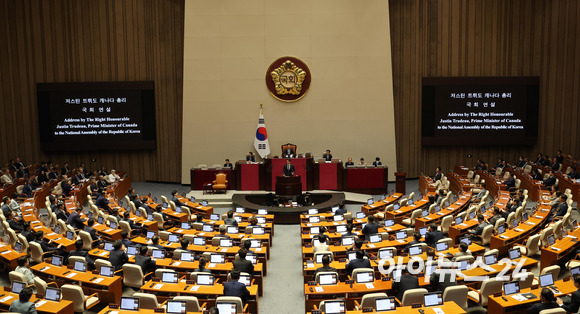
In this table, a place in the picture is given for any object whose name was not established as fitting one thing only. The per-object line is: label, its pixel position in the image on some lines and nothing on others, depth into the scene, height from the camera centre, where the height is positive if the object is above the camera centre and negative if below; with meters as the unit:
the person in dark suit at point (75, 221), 13.18 -2.59
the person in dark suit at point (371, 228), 12.38 -2.74
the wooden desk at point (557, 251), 10.33 -2.87
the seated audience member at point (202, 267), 9.29 -2.76
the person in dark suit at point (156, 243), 10.84 -2.66
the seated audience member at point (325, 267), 9.12 -2.76
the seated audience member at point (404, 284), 8.41 -2.84
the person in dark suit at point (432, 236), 11.38 -2.74
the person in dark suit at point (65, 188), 18.06 -2.33
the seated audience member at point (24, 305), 7.36 -2.71
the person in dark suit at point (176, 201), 16.24 -2.61
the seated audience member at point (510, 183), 18.06 -2.43
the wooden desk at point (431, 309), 7.49 -2.94
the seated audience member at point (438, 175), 19.28 -2.24
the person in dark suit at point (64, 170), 21.10 -1.97
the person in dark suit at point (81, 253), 10.05 -2.68
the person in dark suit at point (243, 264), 9.56 -2.77
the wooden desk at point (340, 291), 8.62 -3.00
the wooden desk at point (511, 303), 7.89 -3.00
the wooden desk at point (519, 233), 11.69 -2.86
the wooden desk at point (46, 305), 7.95 -2.97
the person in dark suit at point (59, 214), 13.53 -2.45
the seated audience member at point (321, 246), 10.76 -2.78
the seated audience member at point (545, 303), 7.11 -2.73
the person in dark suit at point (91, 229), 12.30 -2.64
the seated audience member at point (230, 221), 13.57 -2.75
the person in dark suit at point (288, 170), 18.88 -1.90
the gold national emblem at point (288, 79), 22.41 +1.90
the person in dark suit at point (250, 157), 20.98 -1.54
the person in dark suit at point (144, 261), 10.04 -2.81
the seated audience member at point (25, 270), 9.07 -2.69
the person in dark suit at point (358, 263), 9.37 -2.73
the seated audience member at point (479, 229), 12.63 -2.88
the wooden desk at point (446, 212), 14.01 -2.86
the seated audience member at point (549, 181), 17.36 -2.31
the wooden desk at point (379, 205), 16.44 -2.92
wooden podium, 18.19 -2.42
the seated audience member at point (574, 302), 7.46 -2.84
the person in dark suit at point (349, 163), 20.85 -1.87
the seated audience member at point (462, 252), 9.54 -2.67
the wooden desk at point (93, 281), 9.26 -2.96
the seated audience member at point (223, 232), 12.15 -2.75
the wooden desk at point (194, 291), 8.70 -3.00
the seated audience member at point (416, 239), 11.15 -2.76
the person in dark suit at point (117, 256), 10.18 -2.75
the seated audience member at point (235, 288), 8.35 -2.82
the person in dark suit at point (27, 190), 17.42 -2.31
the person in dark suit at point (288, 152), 21.20 -1.38
